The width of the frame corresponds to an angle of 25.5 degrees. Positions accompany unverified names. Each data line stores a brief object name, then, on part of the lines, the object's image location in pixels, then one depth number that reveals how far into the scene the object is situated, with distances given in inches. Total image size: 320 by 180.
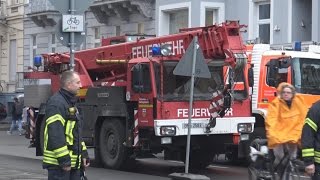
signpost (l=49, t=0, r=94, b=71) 475.8
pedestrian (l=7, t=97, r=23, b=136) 1216.7
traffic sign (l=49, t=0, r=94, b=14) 474.6
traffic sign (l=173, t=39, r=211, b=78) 501.7
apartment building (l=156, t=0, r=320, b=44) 956.0
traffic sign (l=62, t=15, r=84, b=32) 475.5
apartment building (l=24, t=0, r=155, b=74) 1198.1
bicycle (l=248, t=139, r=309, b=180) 358.9
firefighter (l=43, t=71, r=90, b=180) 283.0
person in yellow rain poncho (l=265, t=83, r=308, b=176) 358.3
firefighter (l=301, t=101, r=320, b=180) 313.4
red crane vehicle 556.4
